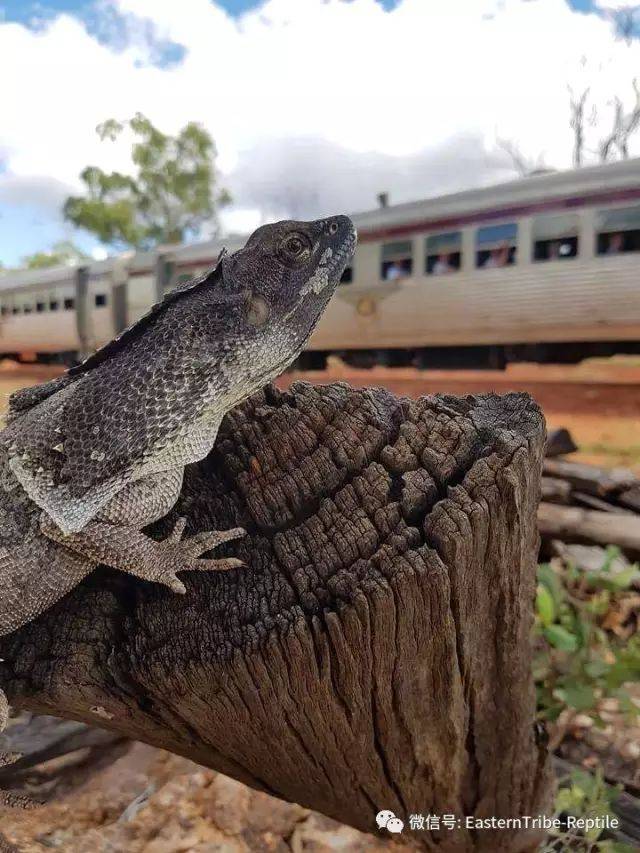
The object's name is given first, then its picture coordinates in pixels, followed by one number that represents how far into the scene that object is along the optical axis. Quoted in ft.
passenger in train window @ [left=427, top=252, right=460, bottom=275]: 15.56
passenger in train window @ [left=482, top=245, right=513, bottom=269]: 14.62
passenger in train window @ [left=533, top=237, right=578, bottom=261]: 13.88
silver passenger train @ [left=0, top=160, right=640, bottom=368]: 13.35
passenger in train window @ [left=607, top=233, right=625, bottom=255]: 13.34
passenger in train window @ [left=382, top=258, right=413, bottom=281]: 16.40
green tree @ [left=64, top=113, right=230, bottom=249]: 45.03
